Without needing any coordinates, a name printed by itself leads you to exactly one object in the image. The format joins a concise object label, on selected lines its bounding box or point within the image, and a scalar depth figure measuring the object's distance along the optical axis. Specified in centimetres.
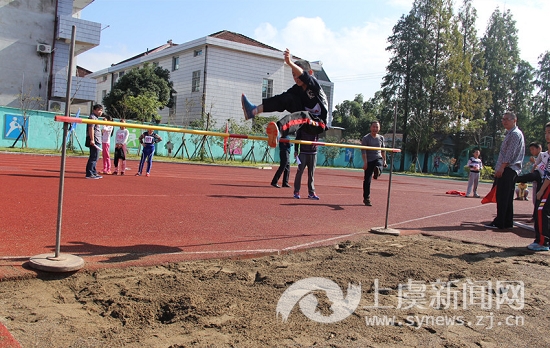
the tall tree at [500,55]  5441
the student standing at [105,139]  1349
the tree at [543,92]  5559
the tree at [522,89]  5575
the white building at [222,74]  3750
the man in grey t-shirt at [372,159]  1016
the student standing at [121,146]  1388
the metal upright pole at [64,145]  415
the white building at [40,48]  2911
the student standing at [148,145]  1398
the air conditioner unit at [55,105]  3052
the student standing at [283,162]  1159
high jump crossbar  404
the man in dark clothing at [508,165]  781
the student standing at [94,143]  1065
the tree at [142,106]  3194
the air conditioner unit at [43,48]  2966
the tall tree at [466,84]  4731
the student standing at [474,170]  1579
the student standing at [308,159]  920
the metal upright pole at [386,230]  682
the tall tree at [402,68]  4825
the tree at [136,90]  3534
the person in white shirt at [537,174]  879
